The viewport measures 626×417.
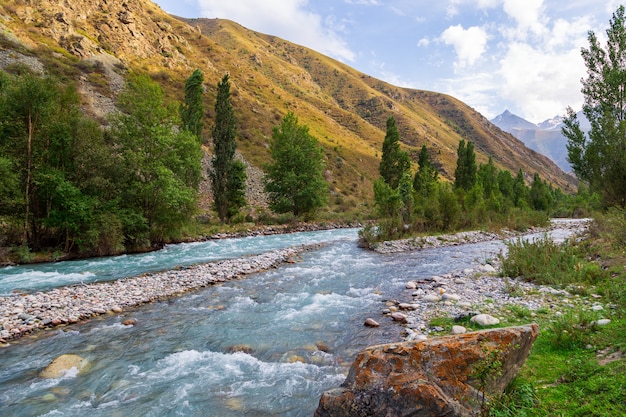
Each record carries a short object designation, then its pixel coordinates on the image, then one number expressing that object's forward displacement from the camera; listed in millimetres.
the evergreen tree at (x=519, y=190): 65625
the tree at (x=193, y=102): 41844
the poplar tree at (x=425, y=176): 41769
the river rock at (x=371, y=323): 9326
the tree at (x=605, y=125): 17891
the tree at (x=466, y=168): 54131
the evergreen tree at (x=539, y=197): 68750
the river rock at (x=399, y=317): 9447
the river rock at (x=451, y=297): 10734
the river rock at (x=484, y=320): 7884
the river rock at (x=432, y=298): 10889
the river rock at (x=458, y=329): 7650
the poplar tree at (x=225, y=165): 37531
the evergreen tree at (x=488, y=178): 54031
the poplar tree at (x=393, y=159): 47250
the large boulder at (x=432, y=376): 4125
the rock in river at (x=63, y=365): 7062
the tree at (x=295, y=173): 42125
